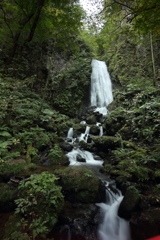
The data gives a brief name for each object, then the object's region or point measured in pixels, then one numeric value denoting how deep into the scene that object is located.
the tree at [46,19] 4.85
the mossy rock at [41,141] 7.46
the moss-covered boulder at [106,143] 7.81
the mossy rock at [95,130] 10.93
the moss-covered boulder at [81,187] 4.34
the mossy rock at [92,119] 13.17
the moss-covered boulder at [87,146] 8.95
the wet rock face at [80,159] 7.57
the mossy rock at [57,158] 6.74
